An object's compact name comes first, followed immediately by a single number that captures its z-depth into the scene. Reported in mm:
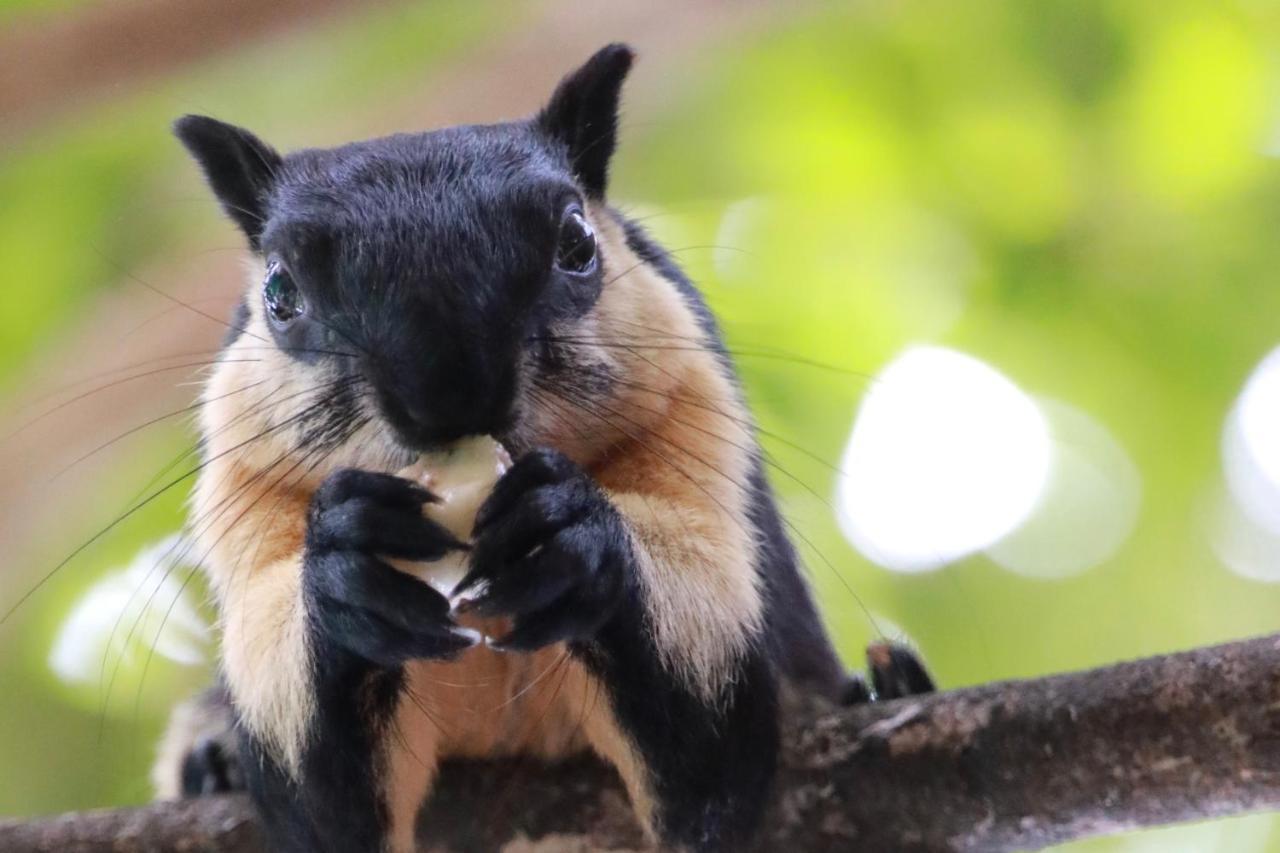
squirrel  4473
